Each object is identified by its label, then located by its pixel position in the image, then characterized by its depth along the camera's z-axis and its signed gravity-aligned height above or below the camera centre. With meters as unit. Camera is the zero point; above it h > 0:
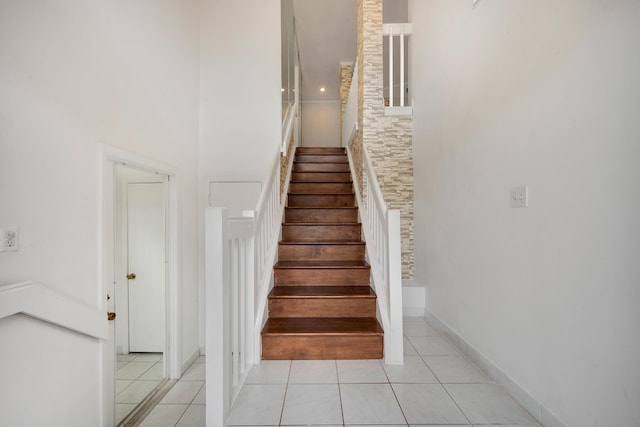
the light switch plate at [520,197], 1.76 +0.11
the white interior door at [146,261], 3.46 -0.47
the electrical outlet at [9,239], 1.39 -0.08
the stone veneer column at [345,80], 7.18 +3.26
